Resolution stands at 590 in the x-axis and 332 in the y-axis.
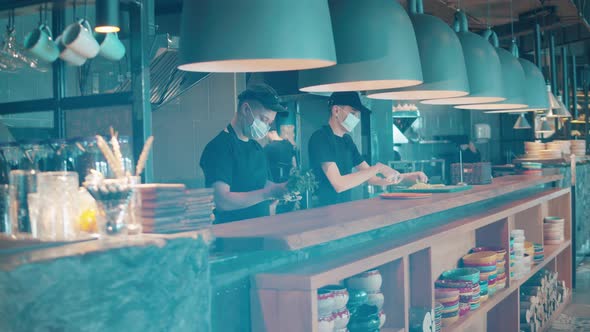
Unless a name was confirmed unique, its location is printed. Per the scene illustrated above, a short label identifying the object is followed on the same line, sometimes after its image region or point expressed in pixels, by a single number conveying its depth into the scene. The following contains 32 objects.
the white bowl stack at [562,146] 9.63
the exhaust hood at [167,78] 5.48
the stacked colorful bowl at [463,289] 3.90
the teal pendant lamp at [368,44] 3.15
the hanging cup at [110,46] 3.41
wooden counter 2.31
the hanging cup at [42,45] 3.37
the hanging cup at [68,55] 3.34
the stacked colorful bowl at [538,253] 5.47
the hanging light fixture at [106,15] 3.06
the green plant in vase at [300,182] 2.94
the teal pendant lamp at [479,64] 4.46
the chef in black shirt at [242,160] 3.63
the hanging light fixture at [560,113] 9.13
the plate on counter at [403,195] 4.01
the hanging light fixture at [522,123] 11.27
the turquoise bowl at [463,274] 3.97
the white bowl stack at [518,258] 4.85
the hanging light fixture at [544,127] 10.88
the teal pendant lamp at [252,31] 2.29
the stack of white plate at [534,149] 9.39
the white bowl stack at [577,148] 10.62
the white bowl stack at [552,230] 6.23
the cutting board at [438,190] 4.38
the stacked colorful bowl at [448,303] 3.69
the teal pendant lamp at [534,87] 5.75
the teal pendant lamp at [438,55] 3.84
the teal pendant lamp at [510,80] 5.18
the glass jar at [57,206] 1.90
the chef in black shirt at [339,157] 4.36
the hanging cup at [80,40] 3.25
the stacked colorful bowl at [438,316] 3.42
